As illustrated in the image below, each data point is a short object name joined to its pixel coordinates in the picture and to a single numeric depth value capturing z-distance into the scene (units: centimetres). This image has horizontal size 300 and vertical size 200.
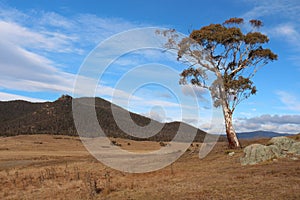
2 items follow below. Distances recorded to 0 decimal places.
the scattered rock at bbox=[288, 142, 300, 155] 2252
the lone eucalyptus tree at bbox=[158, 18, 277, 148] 3194
